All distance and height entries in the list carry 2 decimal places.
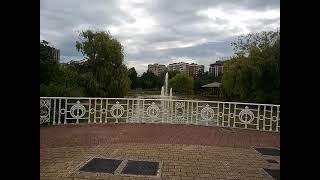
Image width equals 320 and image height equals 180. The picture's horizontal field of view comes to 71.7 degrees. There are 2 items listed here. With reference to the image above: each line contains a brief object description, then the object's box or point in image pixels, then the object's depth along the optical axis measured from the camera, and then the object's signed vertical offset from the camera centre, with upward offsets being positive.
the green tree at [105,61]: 14.17 +1.83
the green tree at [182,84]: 30.32 +0.79
